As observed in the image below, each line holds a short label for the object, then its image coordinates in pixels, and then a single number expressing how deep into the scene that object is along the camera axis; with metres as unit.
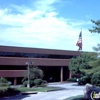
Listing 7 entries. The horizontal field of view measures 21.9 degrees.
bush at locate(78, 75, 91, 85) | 52.94
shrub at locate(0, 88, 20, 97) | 30.68
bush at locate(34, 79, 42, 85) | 46.75
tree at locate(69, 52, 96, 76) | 50.41
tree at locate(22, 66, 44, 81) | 48.22
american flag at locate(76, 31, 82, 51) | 53.32
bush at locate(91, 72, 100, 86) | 50.31
